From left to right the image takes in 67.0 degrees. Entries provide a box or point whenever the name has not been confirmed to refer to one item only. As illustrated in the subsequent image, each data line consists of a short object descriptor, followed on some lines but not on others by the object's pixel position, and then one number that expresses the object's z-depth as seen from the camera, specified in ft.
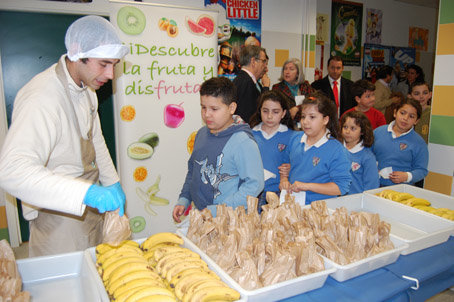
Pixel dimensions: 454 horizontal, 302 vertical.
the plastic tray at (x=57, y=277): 4.58
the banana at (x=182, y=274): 4.15
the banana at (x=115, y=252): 4.76
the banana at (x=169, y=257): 4.56
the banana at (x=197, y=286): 3.83
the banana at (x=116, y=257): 4.58
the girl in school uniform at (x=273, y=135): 9.14
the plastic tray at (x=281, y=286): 4.03
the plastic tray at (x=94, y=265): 3.95
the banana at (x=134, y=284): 3.95
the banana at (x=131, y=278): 4.09
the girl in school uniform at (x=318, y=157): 7.58
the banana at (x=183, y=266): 4.31
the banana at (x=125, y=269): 4.25
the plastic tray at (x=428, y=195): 7.84
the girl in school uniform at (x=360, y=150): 9.36
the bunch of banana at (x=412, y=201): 7.26
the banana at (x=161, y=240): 5.22
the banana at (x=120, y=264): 4.40
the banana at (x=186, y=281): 3.98
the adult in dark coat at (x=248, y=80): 11.78
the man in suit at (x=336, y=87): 16.05
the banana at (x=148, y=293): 3.74
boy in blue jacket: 6.43
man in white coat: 4.55
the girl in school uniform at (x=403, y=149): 10.00
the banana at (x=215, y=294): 3.72
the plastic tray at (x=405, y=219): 5.82
